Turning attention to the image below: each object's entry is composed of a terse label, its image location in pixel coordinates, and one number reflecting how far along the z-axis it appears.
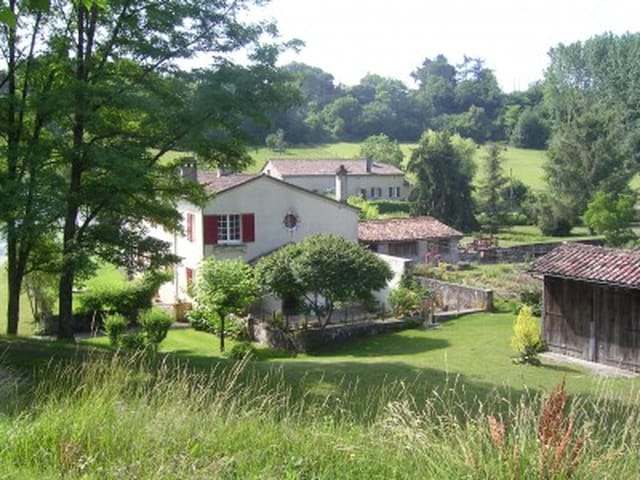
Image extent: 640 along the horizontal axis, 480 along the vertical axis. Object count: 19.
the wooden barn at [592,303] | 19.27
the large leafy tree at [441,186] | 55.47
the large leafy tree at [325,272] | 25.64
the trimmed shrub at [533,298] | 26.89
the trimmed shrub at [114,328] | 22.97
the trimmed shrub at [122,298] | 28.17
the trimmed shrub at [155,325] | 23.15
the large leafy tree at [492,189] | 61.41
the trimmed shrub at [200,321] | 27.77
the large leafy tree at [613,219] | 46.00
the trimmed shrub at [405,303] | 27.84
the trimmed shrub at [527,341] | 19.92
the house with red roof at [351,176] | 61.16
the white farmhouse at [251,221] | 31.33
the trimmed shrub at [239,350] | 21.53
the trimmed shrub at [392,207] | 61.12
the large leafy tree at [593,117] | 60.75
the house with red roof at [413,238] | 39.03
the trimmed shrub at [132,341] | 21.20
